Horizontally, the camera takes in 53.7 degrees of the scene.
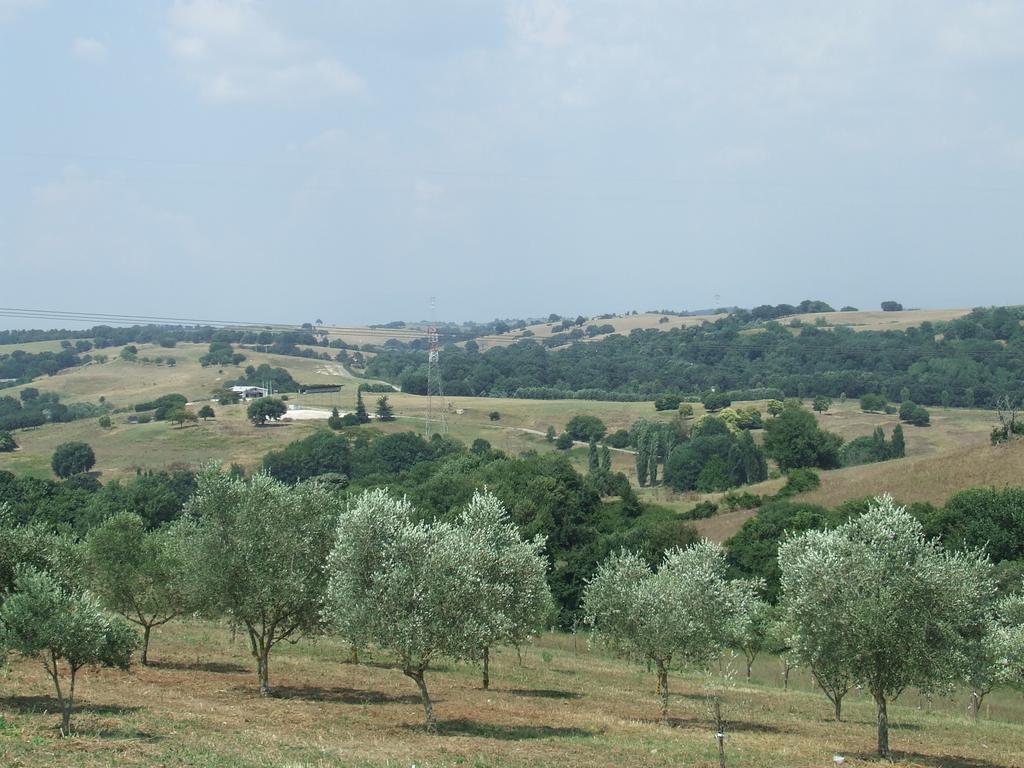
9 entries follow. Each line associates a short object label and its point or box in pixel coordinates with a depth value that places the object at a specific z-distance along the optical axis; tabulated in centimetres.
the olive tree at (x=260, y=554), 3838
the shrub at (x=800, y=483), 10794
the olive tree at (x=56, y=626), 2790
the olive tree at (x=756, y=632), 4871
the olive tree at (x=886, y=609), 3038
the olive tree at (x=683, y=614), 4012
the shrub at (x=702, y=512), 10450
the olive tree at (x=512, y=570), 4303
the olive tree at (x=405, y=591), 3228
